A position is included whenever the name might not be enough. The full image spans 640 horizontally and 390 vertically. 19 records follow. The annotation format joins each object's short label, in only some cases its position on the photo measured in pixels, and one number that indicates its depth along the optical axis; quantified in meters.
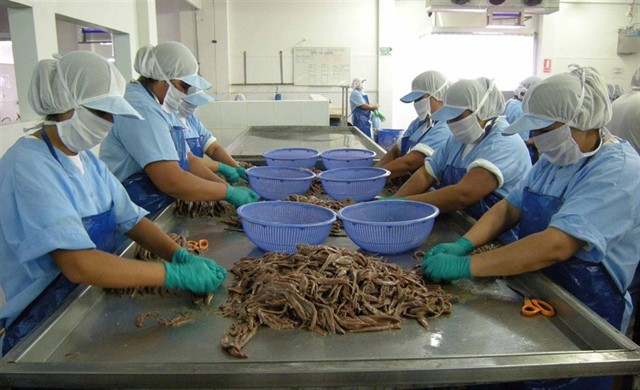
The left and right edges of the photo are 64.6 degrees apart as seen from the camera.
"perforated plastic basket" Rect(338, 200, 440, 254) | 2.10
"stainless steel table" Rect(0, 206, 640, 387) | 1.30
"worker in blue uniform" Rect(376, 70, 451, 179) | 3.70
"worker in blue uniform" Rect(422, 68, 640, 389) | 1.84
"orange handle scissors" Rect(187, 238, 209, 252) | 2.30
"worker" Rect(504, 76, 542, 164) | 6.50
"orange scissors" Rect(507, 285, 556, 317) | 1.70
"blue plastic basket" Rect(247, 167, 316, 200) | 2.96
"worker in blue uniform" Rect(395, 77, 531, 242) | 2.70
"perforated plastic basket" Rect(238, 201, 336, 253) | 2.07
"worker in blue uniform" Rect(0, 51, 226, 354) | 1.58
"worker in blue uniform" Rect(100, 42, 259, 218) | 2.61
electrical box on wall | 11.50
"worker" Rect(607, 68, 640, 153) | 4.67
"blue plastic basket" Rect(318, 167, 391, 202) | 2.95
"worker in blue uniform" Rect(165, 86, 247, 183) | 3.07
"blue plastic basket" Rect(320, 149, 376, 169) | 3.66
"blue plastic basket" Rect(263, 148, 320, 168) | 3.70
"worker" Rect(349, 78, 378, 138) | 9.83
